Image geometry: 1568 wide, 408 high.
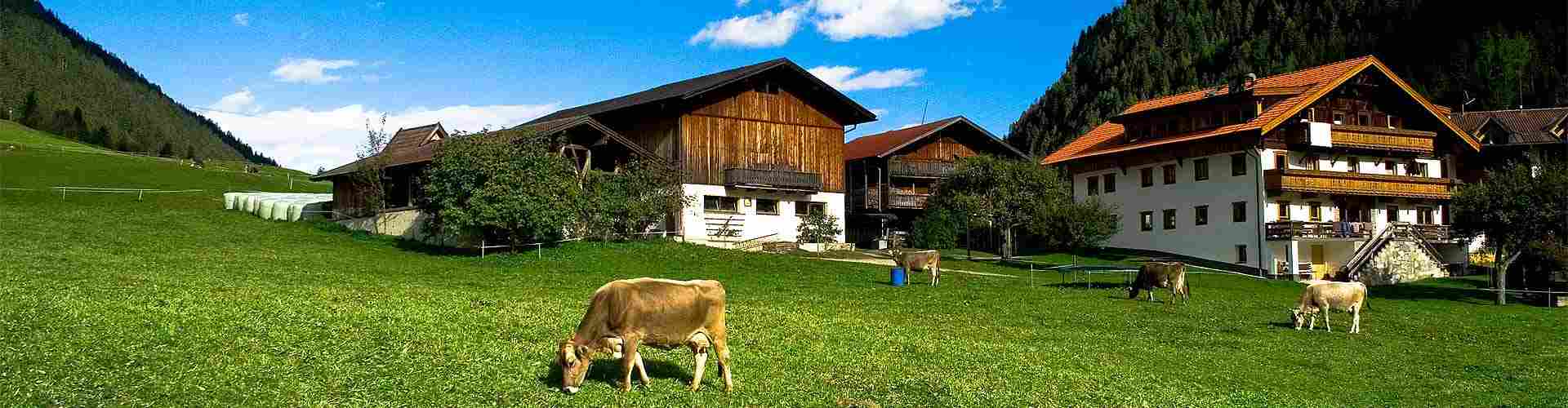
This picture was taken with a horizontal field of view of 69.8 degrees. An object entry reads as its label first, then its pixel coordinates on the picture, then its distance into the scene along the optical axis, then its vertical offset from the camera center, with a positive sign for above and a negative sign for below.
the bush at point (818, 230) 57.97 +0.40
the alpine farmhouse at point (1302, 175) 55.84 +3.31
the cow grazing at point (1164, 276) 33.41 -1.14
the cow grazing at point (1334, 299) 27.44 -1.50
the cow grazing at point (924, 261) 36.53 -0.77
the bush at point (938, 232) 62.81 +0.34
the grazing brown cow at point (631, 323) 13.69 -1.05
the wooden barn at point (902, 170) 69.69 +4.30
